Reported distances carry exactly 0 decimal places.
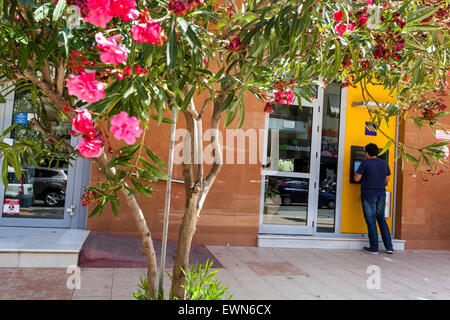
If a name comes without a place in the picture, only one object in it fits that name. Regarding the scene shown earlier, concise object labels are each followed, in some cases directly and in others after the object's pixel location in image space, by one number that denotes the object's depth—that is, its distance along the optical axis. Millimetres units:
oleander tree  1662
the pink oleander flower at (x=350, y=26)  2213
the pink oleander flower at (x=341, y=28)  2159
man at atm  7171
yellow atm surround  7844
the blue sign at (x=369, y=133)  8002
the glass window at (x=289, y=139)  7535
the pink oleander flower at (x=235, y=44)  2166
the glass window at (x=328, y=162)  7785
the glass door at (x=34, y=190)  6199
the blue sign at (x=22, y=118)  6211
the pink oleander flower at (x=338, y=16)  2145
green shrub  2816
